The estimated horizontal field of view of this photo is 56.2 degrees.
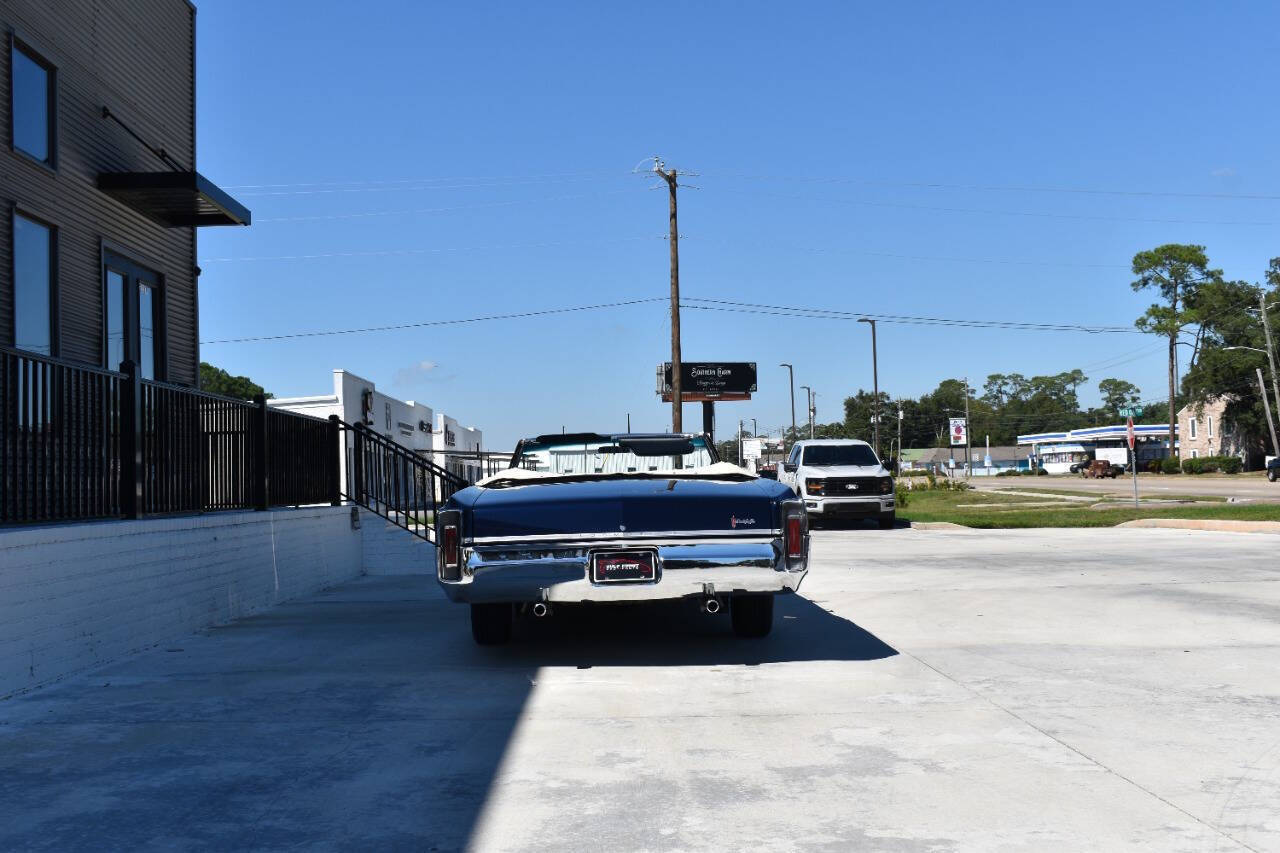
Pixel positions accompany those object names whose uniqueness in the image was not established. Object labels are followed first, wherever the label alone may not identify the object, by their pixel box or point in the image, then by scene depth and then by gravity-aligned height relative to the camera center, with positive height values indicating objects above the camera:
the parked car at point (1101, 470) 80.88 +0.12
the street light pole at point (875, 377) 59.22 +5.16
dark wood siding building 12.84 +3.87
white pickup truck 25.31 -0.21
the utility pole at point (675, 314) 33.28 +4.80
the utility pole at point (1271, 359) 63.25 +5.73
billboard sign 64.56 +5.69
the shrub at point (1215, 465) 73.38 +0.15
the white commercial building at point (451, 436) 72.00 +3.82
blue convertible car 7.29 -0.34
